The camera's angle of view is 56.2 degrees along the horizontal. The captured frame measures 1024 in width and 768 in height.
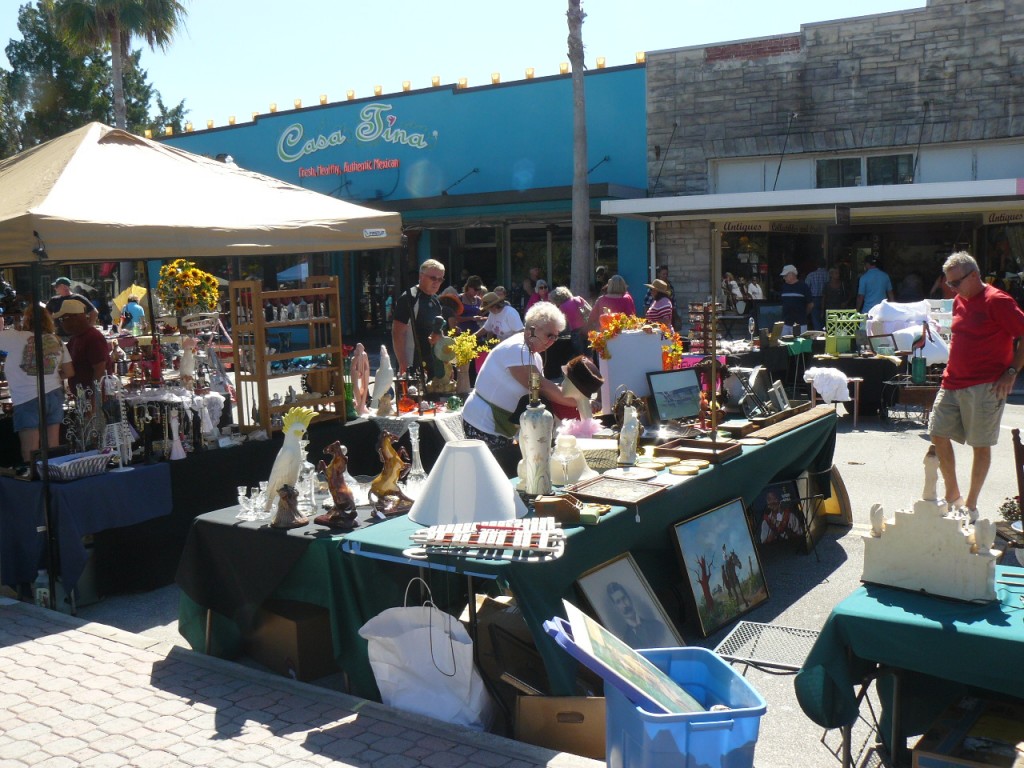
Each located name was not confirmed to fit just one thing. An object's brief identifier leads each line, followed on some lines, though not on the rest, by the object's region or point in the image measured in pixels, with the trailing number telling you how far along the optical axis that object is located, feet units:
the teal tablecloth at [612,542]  11.69
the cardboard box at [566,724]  11.60
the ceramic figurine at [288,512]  13.98
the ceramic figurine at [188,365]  22.00
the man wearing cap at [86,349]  21.89
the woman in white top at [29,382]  21.26
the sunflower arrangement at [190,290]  27.48
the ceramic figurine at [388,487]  14.42
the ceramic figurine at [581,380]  17.61
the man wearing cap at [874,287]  47.24
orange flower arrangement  19.42
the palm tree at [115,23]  75.31
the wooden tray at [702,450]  16.62
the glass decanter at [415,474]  15.21
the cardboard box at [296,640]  14.14
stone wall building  51.34
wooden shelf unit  21.75
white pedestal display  19.43
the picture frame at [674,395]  18.97
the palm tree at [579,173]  53.47
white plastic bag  12.29
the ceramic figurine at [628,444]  16.46
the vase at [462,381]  25.85
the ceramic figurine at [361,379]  24.36
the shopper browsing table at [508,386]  16.67
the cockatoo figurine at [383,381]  24.07
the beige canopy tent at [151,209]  17.22
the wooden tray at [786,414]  19.67
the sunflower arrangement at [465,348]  24.16
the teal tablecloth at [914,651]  9.45
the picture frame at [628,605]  13.53
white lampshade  12.80
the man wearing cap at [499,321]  33.76
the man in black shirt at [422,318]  25.86
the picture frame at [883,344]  35.94
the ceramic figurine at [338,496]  13.89
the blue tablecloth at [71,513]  17.28
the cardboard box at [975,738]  9.26
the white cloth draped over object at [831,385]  32.04
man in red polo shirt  19.83
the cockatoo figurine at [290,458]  14.49
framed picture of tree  15.56
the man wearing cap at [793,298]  45.09
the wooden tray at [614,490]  13.99
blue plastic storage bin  8.82
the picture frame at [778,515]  19.42
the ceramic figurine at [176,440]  19.48
